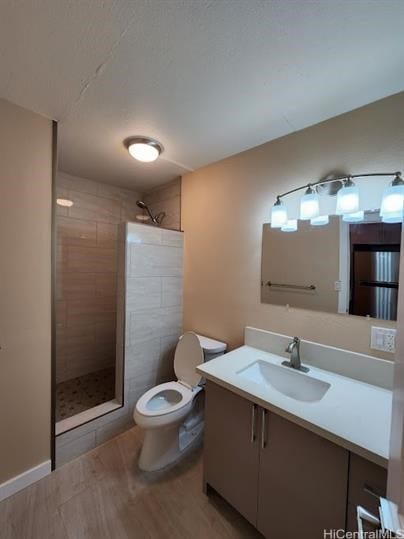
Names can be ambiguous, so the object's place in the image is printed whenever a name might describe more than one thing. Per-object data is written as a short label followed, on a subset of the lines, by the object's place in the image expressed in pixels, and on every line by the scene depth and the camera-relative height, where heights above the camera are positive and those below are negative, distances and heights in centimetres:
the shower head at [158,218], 261 +53
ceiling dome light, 168 +87
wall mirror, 120 +1
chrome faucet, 138 -53
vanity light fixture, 112 +37
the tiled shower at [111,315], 192 -51
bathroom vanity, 84 -75
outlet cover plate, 119 -37
